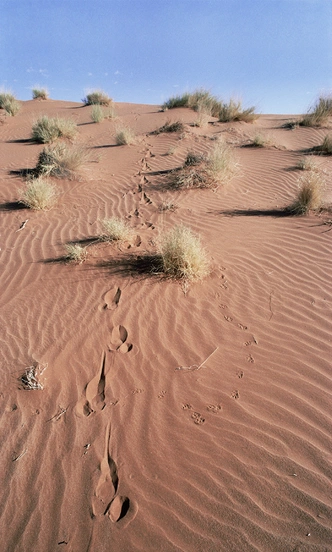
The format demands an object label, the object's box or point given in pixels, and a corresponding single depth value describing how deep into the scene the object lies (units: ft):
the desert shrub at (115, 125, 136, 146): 33.19
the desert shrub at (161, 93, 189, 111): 45.55
